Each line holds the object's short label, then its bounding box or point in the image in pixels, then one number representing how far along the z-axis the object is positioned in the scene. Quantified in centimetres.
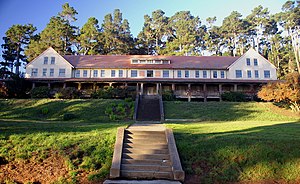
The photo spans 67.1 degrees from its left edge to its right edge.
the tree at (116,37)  5119
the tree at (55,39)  4572
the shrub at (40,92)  2770
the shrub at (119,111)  1927
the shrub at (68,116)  1854
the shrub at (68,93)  2630
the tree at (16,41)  5056
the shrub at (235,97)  2789
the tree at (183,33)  5341
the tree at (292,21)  5191
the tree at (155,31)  5750
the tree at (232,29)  5603
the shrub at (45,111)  2009
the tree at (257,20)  5628
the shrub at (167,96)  2709
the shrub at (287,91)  2078
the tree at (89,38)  4750
